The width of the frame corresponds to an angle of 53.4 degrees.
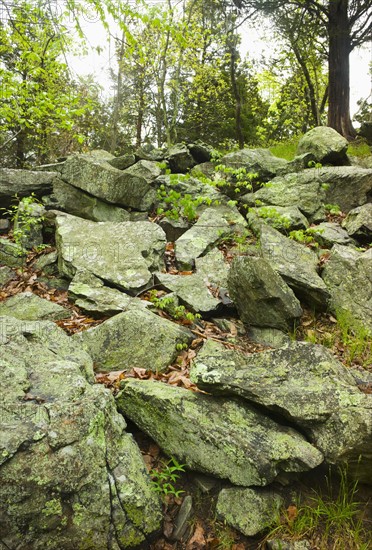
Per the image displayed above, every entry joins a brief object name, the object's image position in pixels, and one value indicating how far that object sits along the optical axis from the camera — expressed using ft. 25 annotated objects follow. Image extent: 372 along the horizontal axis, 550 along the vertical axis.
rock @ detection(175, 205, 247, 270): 23.66
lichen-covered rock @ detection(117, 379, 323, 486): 9.81
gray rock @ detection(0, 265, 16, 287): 21.30
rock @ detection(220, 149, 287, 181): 32.50
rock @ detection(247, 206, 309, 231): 25.82
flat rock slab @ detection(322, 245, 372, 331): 18.53
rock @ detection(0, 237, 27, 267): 22.52
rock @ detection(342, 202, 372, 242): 25.85
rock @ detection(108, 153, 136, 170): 35.17
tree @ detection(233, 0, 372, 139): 44.80
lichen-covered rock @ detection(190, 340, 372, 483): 9.93
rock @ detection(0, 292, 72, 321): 16.96
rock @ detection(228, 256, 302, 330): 17.13
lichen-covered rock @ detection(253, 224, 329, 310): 18.98
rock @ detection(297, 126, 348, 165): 34.30
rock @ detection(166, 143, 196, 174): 35.69
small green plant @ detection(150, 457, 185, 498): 10.00
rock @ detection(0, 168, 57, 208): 26.63
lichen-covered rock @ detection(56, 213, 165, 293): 20.10
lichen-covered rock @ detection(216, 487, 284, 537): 9.36
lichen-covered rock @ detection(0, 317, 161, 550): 7.73
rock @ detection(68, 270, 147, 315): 17.76
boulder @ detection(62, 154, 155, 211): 26.78
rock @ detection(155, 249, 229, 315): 18.79
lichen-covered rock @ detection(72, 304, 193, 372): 14.24
